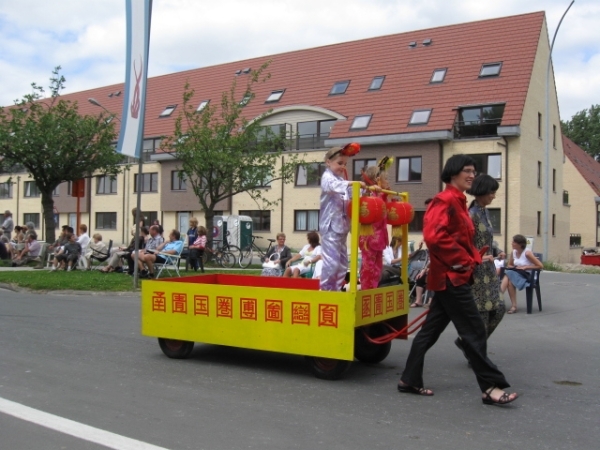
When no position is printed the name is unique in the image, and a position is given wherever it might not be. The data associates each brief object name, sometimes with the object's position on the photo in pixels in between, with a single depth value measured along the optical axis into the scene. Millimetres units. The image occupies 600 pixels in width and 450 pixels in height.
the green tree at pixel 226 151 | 20797
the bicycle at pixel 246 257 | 23062
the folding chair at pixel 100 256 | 18641
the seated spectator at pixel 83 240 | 18422
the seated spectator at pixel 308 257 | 12269
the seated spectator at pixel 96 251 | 18562
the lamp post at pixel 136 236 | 14083
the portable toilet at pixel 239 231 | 35438
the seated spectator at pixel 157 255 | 15875
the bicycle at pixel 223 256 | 22938
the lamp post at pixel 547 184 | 25234
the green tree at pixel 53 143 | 20109
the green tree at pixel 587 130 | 80156
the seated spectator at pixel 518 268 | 11664
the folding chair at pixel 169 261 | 15773
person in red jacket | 5512
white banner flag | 13172
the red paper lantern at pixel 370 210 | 6016
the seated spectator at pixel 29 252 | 21438
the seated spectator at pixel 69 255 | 18344
